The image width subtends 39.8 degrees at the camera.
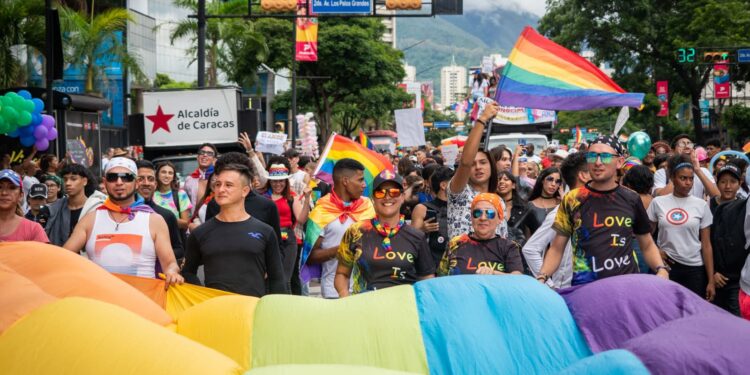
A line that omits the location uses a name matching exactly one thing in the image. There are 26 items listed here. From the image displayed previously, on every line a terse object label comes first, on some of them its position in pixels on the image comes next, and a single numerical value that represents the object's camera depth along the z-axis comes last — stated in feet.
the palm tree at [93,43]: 104.58
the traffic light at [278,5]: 75.87
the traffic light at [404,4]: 78.18
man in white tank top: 21.86
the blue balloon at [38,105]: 50.55
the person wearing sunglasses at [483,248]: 20.57
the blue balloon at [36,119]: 49.47
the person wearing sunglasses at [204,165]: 36.65
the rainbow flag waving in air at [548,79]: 26.91
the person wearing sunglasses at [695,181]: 30.91
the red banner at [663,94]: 143.84
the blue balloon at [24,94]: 51.57
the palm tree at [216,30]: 131.13
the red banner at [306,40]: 117.80
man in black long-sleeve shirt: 20.94
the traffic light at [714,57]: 110.22
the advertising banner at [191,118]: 67.62
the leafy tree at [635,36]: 144.36
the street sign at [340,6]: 80.18
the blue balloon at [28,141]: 49.67
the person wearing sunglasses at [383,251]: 20.88
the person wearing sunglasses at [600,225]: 20.29
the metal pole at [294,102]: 124.79
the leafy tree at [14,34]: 82.12
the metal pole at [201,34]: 66.54
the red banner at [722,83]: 139.44
